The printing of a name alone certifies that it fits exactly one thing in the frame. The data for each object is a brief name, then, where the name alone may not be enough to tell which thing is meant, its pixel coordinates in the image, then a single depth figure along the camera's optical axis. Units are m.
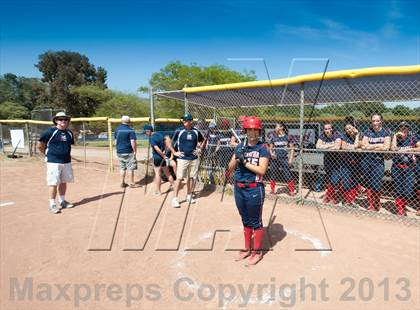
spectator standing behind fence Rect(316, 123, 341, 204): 6.11
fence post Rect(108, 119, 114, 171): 10.41
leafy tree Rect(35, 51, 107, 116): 40.41
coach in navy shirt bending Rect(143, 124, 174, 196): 7.06
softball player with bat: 3.51
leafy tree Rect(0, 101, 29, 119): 39.16
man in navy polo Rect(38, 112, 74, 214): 5.77
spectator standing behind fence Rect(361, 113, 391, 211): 5.34
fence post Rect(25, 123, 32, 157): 13.97
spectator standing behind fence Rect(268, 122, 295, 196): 7.18
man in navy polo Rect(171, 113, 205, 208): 6.18
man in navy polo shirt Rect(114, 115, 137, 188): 7.86
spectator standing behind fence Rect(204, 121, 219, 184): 8.16
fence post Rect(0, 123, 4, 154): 15.89
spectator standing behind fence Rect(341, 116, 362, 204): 5.98
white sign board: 14.80
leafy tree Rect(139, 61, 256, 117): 27.95
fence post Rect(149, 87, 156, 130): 7.91
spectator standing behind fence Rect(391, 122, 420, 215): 5.40
